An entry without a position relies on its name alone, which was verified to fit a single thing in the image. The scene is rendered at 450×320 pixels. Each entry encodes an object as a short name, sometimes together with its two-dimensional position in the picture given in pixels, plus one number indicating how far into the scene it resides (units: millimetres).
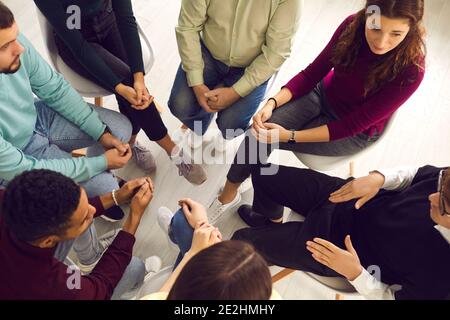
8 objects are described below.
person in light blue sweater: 1340
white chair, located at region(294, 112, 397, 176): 1657
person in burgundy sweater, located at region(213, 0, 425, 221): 1362
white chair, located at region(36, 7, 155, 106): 1626
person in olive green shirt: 1565
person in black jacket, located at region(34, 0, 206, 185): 1550
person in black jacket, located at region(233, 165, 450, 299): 1242
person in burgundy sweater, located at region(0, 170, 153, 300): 1021
